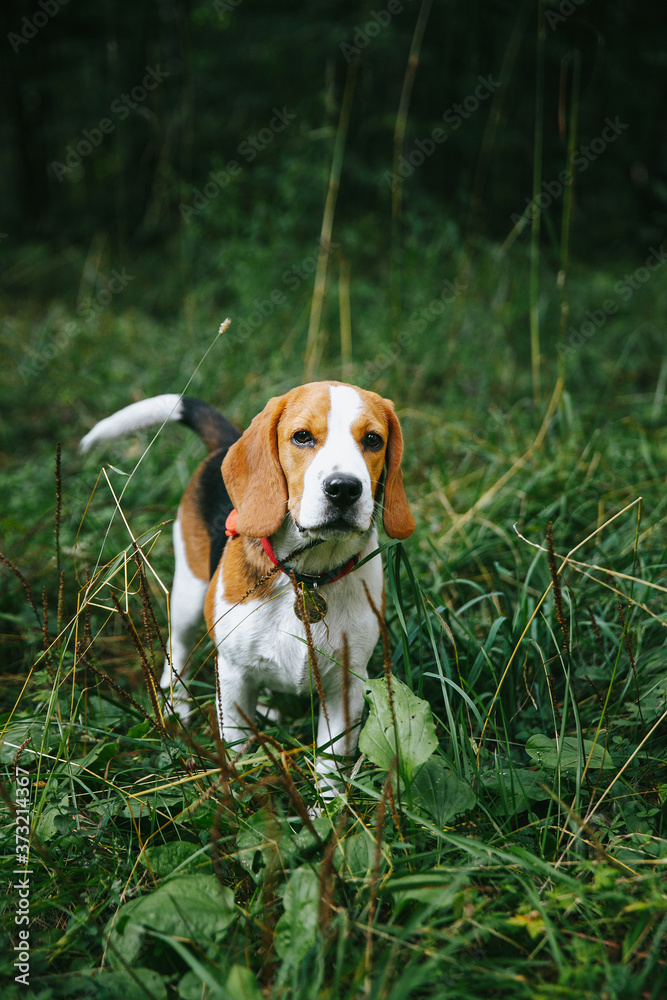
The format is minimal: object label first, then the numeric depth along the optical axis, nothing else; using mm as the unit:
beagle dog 788
